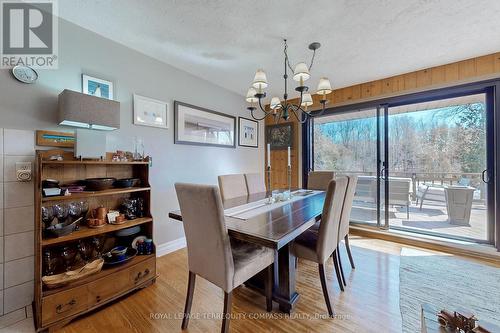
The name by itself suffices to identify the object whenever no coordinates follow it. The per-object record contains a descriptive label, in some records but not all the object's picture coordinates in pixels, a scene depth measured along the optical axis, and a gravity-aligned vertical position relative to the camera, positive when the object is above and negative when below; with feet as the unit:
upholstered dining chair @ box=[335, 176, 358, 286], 6.26 -1.37
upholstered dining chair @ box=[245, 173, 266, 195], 9.19 -0.78
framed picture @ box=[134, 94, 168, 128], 7.60 +2.16
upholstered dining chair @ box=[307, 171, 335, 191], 10.23 -0.67
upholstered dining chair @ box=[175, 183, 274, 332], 4.03 -1.81
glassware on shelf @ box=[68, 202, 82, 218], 5.71 -1.20
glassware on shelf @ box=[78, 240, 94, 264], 5.81 -2.41
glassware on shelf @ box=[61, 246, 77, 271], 5.50 -2.44
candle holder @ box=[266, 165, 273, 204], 6.73 -1.14
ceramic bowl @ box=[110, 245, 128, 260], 5.81 -2.48
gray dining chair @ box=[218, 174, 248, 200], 7.77 -0.78
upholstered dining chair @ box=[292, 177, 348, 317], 4.98 -1.84
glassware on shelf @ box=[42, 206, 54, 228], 5.20 -1.24
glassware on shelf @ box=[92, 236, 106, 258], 6.03 -2.33
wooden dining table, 3.86 -1.28
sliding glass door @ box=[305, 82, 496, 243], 8.61 +0.25
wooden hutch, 4.61 -2.26
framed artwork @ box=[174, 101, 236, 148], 9.03 +1.99
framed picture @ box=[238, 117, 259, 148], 12.44 +2.18
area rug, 5.21 -3.70
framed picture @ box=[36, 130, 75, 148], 5.47 +0.79
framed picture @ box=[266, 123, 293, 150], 13.33 +2.09
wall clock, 5.19 +2.44
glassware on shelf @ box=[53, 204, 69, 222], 5.47 -1.20
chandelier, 5.73 +2.50
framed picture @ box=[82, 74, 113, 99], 6.31 +2.58
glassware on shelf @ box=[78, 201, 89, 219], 5.97 -1.19
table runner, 5.23 -1.22
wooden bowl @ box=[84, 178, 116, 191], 5.83 -0.49
